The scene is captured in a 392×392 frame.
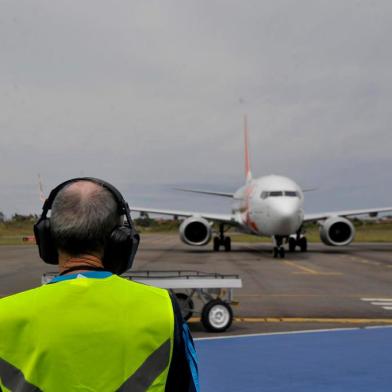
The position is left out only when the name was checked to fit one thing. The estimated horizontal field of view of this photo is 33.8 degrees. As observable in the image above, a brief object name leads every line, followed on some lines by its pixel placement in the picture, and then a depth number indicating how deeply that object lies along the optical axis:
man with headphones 1.75
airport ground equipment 9.34
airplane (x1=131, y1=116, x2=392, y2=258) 28.33
